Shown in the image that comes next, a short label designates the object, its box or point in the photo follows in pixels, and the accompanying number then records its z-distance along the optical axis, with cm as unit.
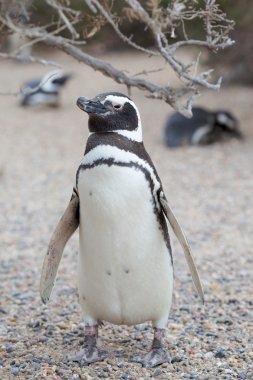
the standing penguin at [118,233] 474
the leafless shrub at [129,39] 478
